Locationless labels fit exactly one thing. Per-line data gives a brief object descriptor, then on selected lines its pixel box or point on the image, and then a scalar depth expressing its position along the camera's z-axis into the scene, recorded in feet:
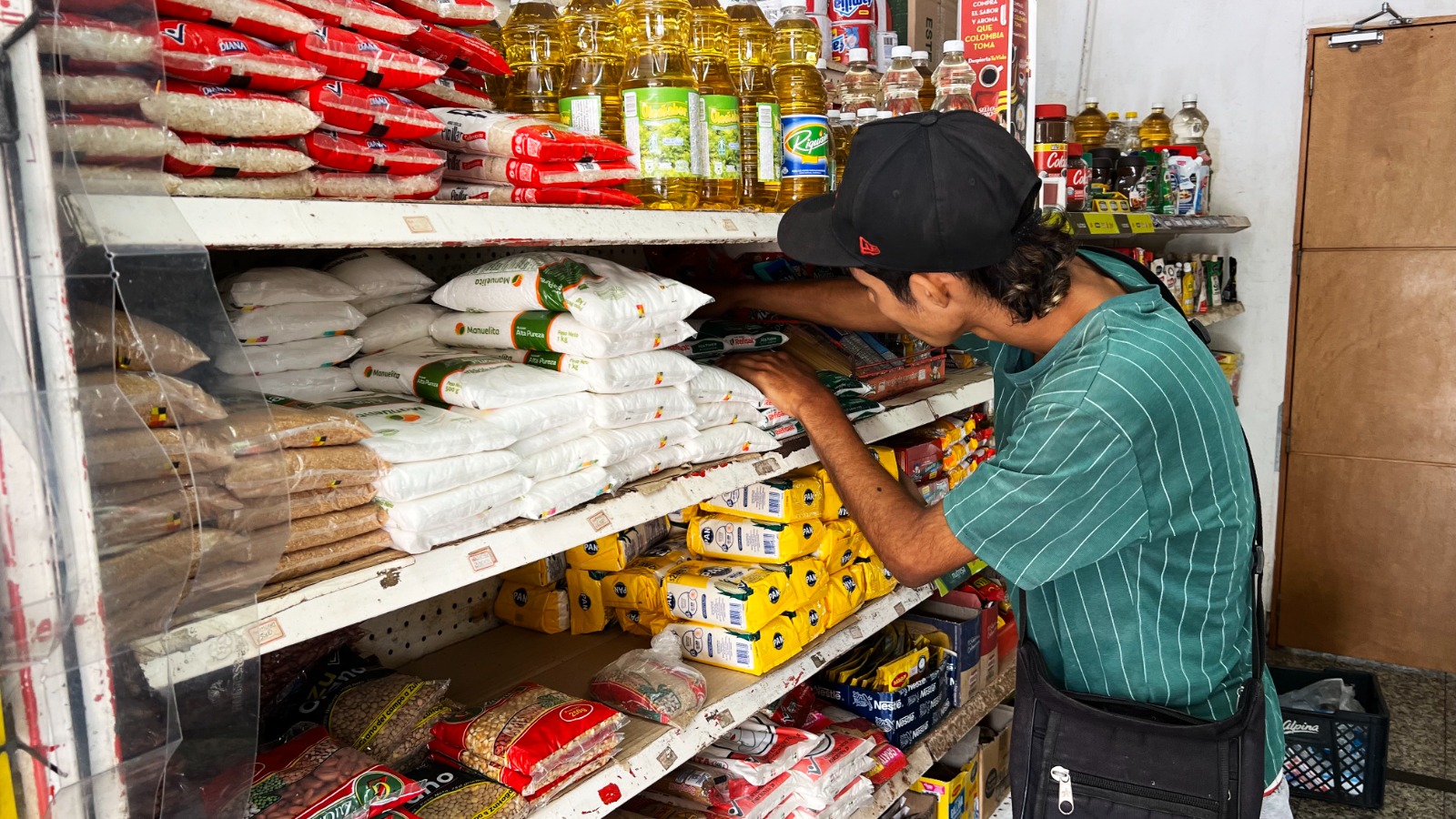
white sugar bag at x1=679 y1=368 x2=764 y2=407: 6.14
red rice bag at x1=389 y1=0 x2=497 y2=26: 4.81
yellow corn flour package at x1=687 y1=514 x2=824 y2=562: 7.28
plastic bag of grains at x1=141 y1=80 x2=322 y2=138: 3.56
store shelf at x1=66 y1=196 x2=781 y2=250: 3.07
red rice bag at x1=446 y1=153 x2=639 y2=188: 4.99
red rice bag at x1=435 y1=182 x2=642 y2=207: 4.98
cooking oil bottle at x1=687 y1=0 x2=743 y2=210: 5.96
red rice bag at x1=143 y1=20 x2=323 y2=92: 3.62
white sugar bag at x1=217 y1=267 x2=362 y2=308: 4.78
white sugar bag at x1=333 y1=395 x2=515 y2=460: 4.43
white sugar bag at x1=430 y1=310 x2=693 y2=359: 5.38
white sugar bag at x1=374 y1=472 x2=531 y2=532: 4.37
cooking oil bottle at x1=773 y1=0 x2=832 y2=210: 6.64
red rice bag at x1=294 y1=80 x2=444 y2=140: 4.07
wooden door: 15.08
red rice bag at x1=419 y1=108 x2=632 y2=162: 4.97
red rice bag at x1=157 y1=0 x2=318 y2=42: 3.73
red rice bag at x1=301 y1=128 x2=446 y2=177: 4.14
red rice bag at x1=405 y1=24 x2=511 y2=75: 4.90
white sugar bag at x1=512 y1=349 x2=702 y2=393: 5.41
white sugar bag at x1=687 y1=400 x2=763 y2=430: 6.19
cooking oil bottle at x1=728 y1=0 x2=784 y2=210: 6.51
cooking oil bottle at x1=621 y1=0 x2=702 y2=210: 5.58
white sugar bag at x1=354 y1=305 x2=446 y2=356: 5.62
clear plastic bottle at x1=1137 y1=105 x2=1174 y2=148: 16.26
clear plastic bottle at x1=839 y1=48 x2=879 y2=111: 8.14
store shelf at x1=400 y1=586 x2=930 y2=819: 5.48
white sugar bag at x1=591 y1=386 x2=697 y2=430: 5.45
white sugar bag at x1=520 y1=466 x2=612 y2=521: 4.97
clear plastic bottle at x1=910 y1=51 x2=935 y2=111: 8.64
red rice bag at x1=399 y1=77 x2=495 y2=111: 5.08
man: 5.17
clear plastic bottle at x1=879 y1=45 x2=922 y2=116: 8.08
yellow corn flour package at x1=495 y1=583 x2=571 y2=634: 7.70
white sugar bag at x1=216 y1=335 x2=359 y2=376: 4.80
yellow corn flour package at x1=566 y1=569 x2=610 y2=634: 7.62
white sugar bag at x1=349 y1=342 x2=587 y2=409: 5.01
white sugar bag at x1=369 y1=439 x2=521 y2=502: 4.36
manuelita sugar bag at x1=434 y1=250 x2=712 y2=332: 5.32
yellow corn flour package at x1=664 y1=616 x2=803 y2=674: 6.78
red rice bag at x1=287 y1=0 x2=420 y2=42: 4.18
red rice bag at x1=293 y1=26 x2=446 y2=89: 4.11
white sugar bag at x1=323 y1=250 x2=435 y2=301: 5.47
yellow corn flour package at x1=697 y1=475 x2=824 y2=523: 7.29
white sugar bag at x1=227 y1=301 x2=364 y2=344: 4.77
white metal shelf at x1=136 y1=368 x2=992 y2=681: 3.40
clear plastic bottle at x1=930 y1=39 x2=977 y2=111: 8.21
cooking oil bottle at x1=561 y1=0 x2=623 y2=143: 6.19
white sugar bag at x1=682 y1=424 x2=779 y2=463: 6.08
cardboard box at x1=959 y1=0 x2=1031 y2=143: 8.42
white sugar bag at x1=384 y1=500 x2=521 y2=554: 4.38
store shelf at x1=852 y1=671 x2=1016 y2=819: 8.07
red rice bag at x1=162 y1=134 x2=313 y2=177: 3.53
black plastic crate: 12.15
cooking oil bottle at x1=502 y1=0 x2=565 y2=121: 6.44
